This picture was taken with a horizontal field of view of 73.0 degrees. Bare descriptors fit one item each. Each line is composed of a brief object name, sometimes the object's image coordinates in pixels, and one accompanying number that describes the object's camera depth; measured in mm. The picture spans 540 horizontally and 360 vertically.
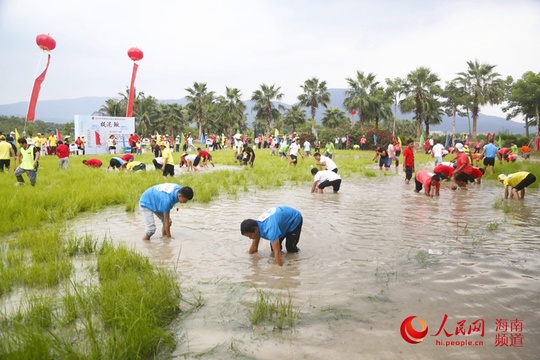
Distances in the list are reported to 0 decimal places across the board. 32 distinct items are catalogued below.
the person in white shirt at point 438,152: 16438
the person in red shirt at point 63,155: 14930
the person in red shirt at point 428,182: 10469
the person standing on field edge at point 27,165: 10320
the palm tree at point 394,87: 51484
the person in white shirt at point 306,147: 25781
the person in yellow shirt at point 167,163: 12352
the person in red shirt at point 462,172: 11734
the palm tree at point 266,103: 60312
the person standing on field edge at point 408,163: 13031
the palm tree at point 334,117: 63062
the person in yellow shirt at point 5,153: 12438
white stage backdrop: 26234
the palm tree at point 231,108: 61275
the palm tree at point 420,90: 49500
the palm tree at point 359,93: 53812
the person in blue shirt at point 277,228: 4766
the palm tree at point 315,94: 58594
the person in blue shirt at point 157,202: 5949
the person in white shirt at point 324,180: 11211
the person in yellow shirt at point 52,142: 26422
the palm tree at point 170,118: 60125
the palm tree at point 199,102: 59875
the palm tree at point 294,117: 65250
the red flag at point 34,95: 24141
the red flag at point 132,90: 30886
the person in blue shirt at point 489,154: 14594
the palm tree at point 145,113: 57875
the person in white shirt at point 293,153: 18781
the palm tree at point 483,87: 47781
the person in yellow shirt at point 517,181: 9094
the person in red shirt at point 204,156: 17969
